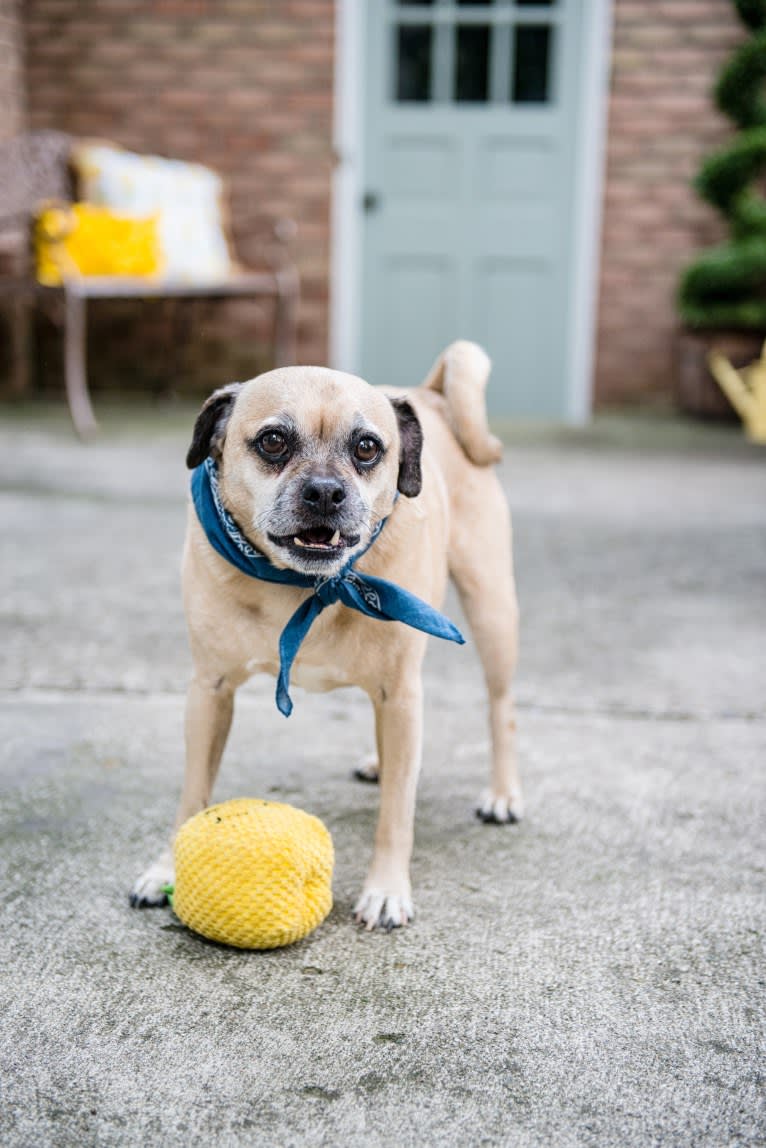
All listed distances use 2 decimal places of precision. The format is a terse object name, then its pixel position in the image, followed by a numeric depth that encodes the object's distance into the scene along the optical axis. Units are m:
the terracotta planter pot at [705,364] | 6.65
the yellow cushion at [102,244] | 6.15
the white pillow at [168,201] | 6.48
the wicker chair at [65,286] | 5.79
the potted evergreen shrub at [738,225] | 6.48
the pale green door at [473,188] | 7.22
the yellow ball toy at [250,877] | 1.66
